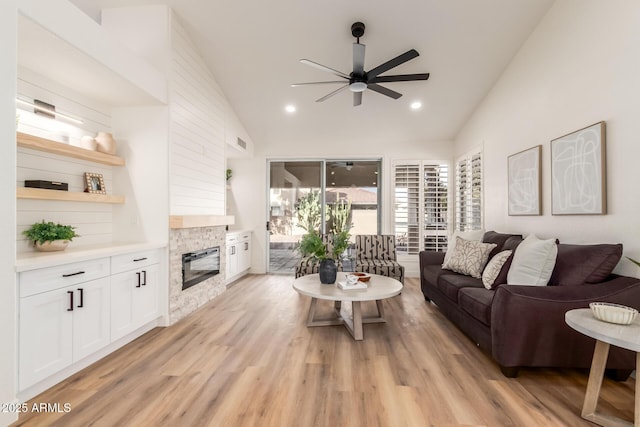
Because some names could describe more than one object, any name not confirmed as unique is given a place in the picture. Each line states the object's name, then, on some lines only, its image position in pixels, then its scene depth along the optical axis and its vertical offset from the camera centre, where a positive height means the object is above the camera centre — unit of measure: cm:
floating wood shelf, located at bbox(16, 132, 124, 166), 226 +57
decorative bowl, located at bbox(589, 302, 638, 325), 163 -53
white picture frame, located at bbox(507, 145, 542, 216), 332 +41
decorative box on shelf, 245 +27
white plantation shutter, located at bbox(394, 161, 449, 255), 578 +21
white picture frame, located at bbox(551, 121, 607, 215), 250 +41
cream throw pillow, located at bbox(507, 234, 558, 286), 249 -40
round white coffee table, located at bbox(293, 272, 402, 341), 291 -76
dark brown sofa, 212 -71
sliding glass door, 611 +43
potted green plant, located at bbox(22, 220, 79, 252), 238 -16
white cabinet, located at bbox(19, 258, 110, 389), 192 -73
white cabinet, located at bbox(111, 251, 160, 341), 265 -72
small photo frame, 298 +34
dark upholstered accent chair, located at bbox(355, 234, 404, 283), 521 -55
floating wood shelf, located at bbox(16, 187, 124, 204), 233 +18
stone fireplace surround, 338 -71
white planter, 241 -24
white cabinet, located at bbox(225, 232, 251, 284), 508 -70
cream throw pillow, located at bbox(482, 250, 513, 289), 290 -50
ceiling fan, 293 +153
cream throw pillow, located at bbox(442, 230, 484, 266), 396 -28
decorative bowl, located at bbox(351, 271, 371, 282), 342 -69
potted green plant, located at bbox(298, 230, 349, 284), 332 -37
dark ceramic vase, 334 -61
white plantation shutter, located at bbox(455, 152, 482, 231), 479 +42
